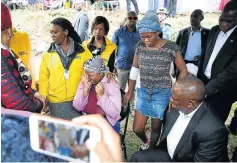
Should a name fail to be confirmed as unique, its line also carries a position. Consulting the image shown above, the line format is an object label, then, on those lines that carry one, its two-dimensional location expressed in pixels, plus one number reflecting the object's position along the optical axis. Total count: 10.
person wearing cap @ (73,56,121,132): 2.90
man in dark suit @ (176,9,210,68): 4.95
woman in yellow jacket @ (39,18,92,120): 3.10
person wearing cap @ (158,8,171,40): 5.88
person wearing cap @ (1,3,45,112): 1.67
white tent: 6.53
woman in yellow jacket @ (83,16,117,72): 4.16
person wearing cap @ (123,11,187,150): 3.10
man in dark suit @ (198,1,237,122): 3.24
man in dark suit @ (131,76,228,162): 2.16
